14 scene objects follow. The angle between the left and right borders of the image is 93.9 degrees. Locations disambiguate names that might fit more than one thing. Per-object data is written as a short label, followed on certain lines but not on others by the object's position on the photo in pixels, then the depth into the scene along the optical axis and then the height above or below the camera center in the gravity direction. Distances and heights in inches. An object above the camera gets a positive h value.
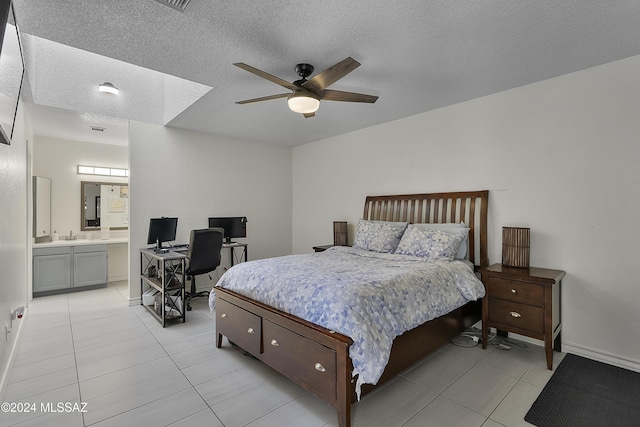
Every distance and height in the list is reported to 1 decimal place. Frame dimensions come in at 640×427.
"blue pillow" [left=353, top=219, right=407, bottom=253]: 139.8 -11.2
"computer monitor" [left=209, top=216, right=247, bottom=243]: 189.0 -8.6
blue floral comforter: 70.0 -23.4
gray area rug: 73.0 -50.2
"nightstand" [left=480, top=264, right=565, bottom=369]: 96.6 -30.8
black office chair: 148.2 -20.6
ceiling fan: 83.8 +39.4
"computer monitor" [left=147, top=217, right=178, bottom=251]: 158.2 -10.5
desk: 161.7 -22.5
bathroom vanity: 176.9 -34.1
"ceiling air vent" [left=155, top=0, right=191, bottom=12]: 70.4 +49.7
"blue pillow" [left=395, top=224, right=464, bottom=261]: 120.5 -13.0
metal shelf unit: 135.6 -35.9
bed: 69.9 -29.2
